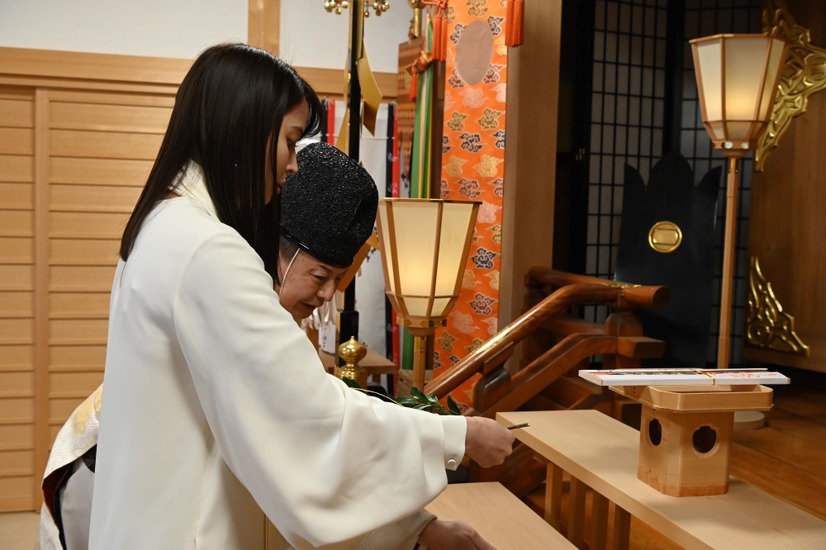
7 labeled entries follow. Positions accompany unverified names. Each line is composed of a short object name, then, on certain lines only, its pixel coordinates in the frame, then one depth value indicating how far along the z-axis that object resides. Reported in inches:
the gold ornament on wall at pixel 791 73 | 249.0
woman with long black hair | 52.5
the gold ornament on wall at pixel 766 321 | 256.7
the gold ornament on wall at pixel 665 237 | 224.7
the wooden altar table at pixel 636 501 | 67.9
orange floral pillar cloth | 212.5
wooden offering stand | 75.7
